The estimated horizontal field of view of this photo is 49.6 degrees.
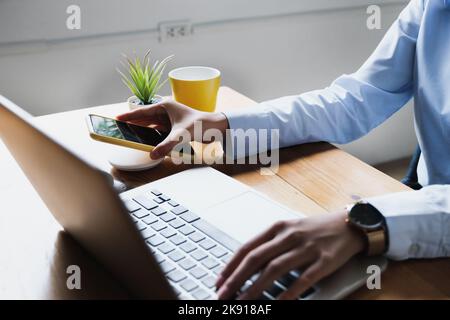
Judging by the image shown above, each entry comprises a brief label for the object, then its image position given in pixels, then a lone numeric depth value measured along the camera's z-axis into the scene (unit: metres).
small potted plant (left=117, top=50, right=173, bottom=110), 1.00
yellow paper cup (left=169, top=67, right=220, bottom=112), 1.00
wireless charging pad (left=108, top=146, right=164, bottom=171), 0.85
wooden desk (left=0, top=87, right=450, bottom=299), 0.58
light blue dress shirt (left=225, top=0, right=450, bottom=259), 0.94
